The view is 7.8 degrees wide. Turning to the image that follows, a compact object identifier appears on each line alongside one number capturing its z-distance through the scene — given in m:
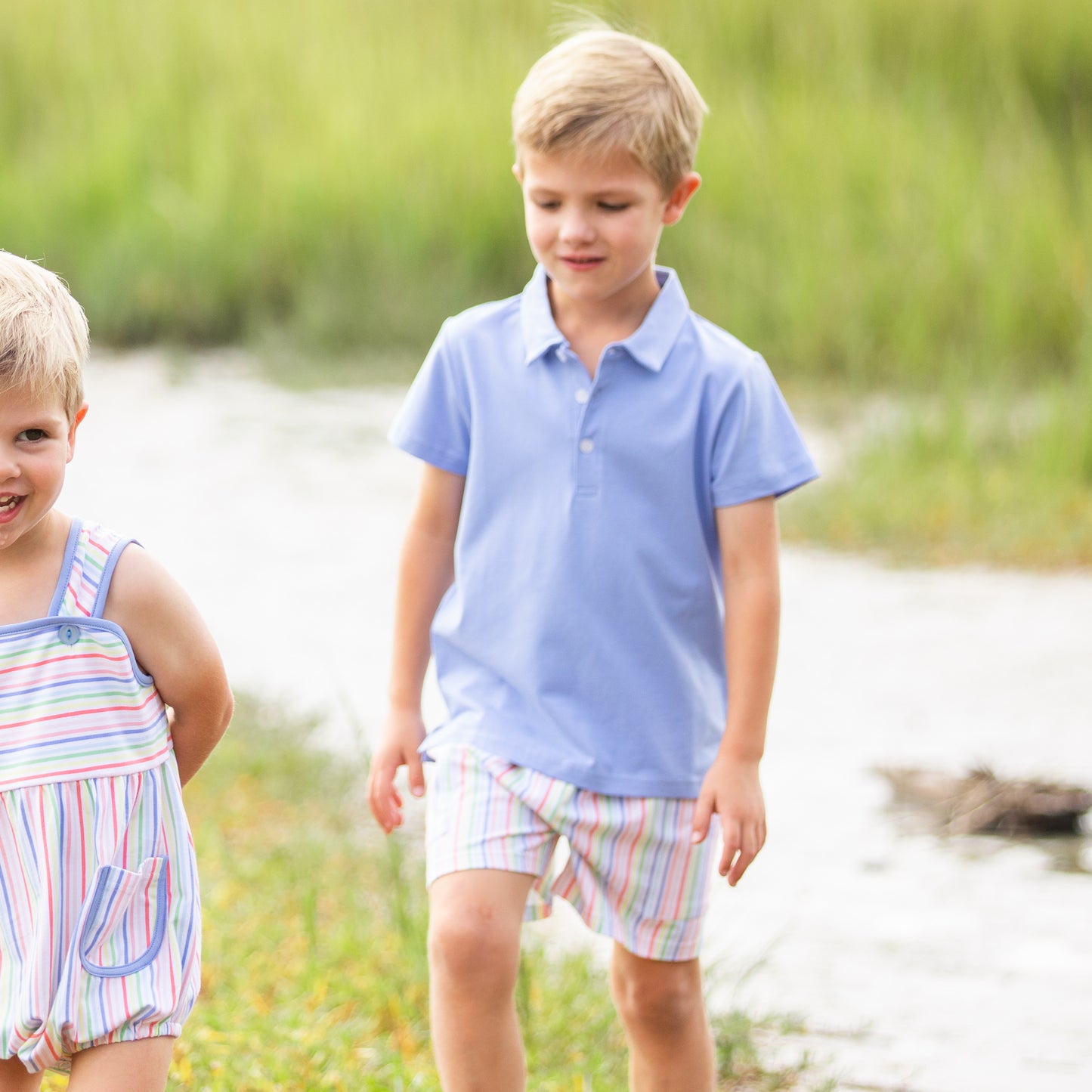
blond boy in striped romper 5.93
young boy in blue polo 6.23
